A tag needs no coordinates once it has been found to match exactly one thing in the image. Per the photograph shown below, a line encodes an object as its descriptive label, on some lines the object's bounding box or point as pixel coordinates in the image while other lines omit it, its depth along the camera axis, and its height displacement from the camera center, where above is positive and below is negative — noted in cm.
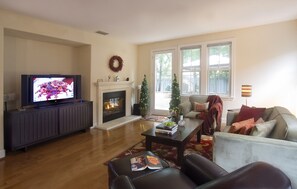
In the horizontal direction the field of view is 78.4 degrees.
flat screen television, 338 -1
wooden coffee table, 255 -70
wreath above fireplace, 527 +77
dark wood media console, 305 -67
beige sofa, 160 -56
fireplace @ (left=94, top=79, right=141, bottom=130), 493 -43
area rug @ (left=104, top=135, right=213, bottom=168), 294 -106
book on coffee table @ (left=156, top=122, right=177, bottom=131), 285 -58
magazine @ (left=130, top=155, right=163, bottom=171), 168 -71
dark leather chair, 75 -62
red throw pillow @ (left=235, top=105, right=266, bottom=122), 300 -38
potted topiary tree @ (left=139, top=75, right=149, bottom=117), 593 -34
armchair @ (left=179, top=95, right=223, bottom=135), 400 -49
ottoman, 160 -74
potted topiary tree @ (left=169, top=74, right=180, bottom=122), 545 -17
